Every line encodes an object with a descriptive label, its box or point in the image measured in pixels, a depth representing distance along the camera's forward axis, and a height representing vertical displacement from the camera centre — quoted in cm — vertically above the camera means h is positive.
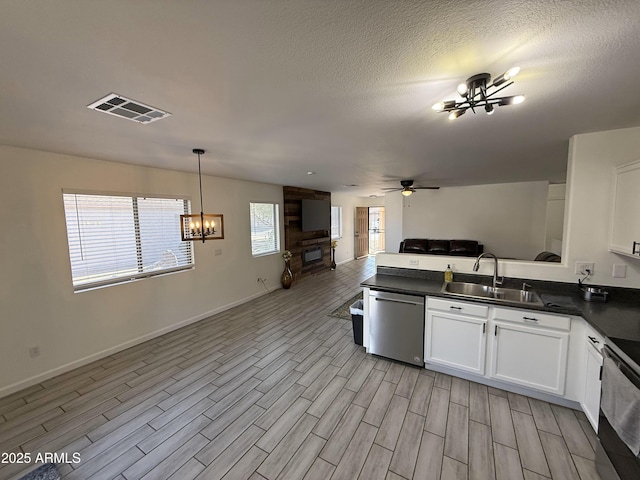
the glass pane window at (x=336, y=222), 885 -18
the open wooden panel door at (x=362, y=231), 1013 -59
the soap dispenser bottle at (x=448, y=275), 296 -69
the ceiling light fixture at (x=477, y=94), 139 +67
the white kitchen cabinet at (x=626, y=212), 198 +1
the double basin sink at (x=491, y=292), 254 -83
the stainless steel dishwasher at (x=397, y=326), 279 -123
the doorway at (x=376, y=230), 1131 -59
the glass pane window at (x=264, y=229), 553 -24
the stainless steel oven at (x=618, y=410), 131 -107
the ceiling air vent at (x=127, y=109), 160 +75
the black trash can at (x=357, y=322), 330 -136
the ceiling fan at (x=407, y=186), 562 +67
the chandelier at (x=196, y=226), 304 -8
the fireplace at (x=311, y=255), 698 -106
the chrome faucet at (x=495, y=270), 270 -58
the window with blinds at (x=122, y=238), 306 -24
